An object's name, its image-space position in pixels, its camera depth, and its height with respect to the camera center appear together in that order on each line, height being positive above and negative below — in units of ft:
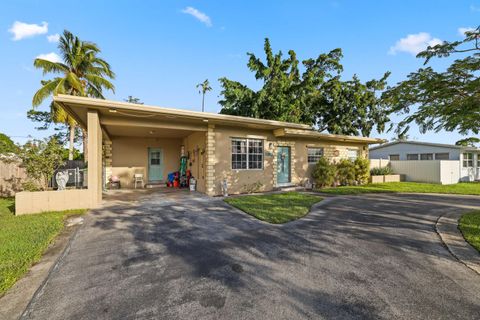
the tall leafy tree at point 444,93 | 16.43 +5.98
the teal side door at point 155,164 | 39.68 -0.25
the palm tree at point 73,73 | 44.11 +20.35
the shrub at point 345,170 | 41.32 -1.73
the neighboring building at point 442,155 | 54.88 +1.76
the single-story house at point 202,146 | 23.40 +2.75
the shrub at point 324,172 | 38.48 -1.94
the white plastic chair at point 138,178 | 37.40 -2.76
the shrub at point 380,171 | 49.96 -2.44
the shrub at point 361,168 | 42.83 -1.38
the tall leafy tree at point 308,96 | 55.16 +18.60
